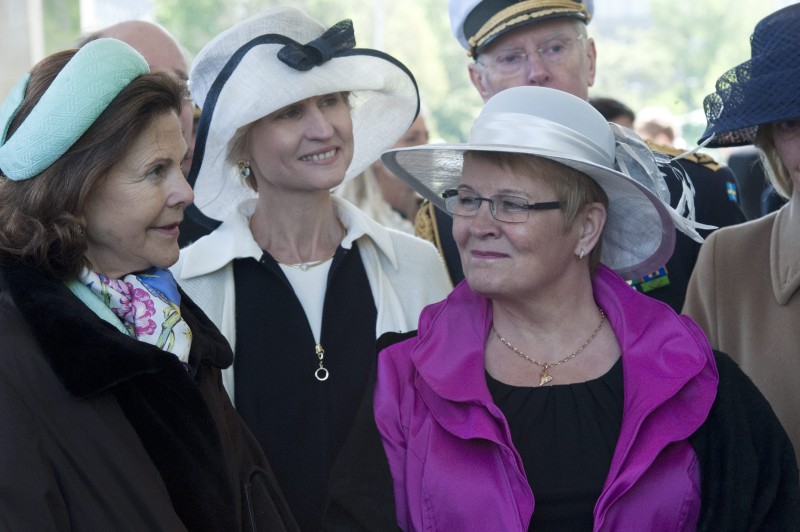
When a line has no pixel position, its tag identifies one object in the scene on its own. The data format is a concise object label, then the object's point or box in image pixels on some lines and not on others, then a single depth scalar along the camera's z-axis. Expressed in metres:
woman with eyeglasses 2.31
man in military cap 3.49
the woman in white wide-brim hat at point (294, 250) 2.91
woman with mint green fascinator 1.97
